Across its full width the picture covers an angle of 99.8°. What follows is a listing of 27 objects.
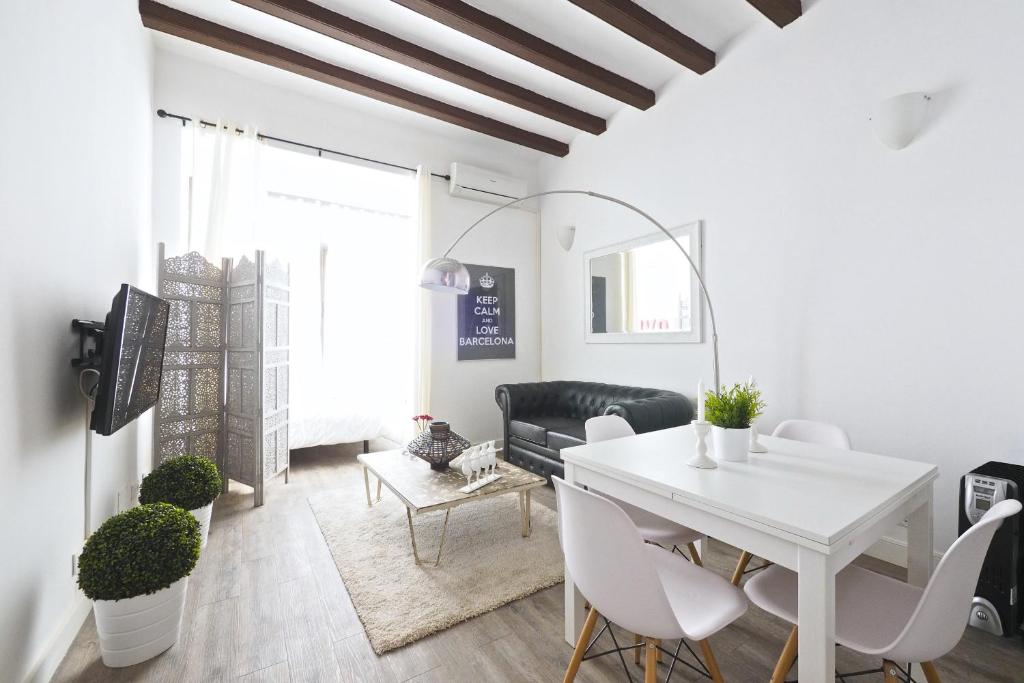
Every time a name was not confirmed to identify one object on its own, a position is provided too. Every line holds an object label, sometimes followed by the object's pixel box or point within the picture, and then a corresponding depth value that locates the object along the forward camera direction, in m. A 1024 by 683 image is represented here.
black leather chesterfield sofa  3.10
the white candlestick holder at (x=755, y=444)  1.78
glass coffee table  2.30
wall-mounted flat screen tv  1.63
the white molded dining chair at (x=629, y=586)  1.08
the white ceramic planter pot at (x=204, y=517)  2.45
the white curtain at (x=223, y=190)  3.49
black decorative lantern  2.77
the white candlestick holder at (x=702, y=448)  1.55
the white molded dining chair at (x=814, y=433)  1.98
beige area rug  1.91
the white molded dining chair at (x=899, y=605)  0.98
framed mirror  3.46
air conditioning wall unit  4.57
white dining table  1.01
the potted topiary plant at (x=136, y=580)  1.55
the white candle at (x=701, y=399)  1.63
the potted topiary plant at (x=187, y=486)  2.38
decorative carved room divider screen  3.21
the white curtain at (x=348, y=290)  4.43
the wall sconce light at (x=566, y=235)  3.90
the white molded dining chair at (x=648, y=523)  1.73
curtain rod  3.36
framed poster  4.76
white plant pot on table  1.62
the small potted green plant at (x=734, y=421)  1.61
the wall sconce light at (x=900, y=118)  2.22
